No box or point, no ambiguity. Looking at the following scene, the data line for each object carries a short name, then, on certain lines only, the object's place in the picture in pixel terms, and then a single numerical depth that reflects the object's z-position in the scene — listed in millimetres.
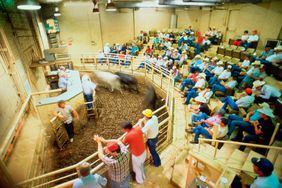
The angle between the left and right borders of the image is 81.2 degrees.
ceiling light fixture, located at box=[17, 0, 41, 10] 3574
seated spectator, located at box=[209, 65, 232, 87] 6590
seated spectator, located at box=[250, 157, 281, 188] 2229
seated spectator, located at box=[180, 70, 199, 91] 6934
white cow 8891
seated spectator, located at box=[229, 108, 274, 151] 3568
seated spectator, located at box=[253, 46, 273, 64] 7226
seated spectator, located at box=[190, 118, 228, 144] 3941
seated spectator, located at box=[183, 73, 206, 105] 6090
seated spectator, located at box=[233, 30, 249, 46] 10203
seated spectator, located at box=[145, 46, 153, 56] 11502
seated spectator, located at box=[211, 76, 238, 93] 6023
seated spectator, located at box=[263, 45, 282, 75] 6204
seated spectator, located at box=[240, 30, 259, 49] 9594
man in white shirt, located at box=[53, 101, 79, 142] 4720
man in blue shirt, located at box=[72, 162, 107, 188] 2154
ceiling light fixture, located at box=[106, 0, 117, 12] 6607
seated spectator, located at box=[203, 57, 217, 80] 7254
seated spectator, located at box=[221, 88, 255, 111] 4855
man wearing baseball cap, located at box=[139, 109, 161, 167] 3262
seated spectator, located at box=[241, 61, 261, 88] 5883
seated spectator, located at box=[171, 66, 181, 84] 8227
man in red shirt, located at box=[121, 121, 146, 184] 2857
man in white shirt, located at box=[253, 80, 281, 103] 4820
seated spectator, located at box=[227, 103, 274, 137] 3806
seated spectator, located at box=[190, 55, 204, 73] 7569
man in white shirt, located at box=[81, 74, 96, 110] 6312
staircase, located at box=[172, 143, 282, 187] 2719
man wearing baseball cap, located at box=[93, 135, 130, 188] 2545
